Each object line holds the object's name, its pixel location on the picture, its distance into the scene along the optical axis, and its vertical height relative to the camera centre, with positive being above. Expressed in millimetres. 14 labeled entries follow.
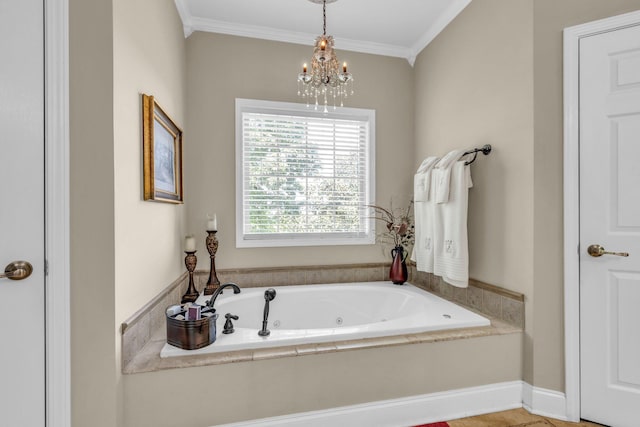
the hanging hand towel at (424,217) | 2393 -24
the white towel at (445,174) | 2156 +286
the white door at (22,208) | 1104 +25
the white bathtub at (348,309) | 1809 -684
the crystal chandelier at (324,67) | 1791 +904
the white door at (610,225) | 1557 -58
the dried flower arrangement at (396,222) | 2822 -75
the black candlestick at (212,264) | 2338 -390
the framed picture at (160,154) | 1558 +358
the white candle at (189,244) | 2215 -217
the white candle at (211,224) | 2320 -75
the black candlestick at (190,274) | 2195 -446
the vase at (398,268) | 2666 -480
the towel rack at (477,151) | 2039 +433
